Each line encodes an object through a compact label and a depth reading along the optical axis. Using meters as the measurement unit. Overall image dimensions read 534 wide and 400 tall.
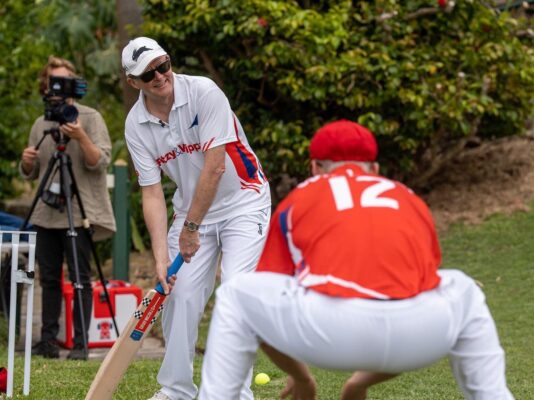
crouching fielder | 7.47
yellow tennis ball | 12.92
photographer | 15.27
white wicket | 11.71
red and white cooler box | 16.59
